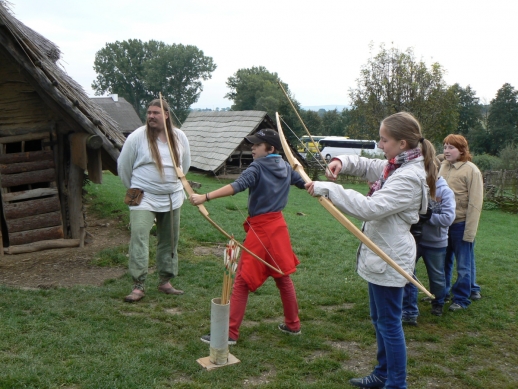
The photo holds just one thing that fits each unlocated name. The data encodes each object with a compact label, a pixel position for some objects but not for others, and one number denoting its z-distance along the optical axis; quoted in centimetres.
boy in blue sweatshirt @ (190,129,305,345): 402
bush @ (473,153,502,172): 3159
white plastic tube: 365
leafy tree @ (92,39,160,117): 6794
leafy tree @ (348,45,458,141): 3106
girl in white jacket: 297
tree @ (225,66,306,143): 4978
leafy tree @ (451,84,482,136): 4528
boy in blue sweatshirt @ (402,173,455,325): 472
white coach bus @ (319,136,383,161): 4412
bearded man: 494
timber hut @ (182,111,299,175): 2453
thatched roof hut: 671
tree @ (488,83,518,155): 4000
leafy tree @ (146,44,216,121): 6381
